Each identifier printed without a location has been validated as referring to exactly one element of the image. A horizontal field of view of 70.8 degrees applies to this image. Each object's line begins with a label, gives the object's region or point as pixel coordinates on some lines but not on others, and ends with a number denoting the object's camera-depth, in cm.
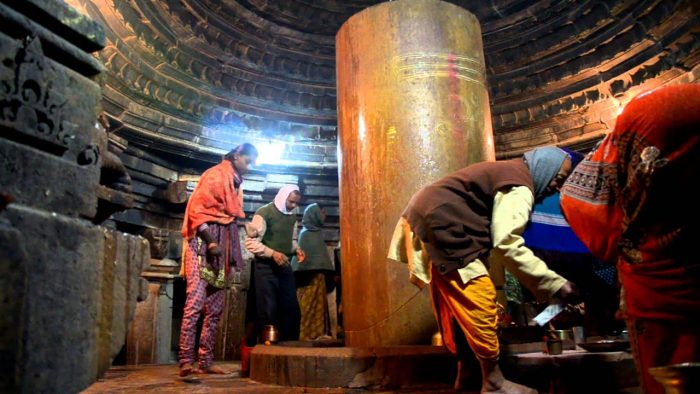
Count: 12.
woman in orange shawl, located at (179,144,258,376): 356
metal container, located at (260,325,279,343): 391
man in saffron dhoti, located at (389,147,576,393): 212
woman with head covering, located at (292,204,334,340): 589
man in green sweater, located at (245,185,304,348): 497
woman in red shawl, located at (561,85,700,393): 144
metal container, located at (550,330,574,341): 277
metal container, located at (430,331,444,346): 314
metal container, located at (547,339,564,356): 254
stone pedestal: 266
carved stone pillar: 124
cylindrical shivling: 332
